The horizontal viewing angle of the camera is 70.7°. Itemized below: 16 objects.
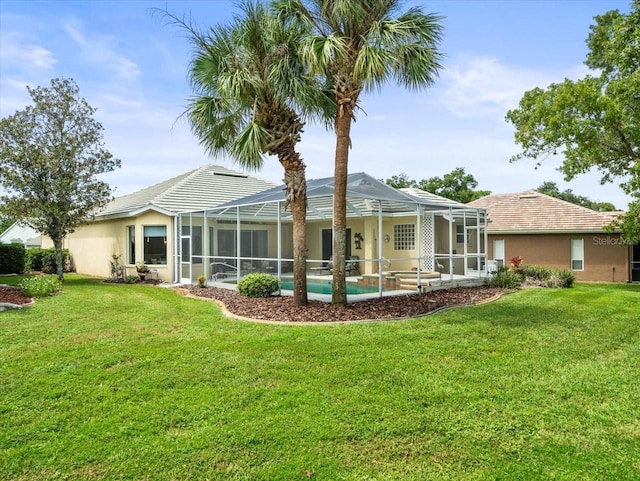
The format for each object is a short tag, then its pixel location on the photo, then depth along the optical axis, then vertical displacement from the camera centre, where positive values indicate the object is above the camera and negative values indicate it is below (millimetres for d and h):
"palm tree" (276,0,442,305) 9297 +4153
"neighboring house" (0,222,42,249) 42038 +1692
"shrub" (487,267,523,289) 15711 -1106
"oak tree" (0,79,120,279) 17281 +3570
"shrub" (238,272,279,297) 13070 -1021
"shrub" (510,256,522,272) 17562 -641
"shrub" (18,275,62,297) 13234 -1037
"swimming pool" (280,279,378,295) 15648 -1394
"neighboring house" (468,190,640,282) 21469 +398
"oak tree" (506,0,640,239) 16031 +4601
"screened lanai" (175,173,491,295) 16922 +441
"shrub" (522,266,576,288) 16656 -1103
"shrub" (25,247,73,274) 25391 -443
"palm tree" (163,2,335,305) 10312 +3766
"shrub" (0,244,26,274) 22594 -291
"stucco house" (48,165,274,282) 18859 +1331
